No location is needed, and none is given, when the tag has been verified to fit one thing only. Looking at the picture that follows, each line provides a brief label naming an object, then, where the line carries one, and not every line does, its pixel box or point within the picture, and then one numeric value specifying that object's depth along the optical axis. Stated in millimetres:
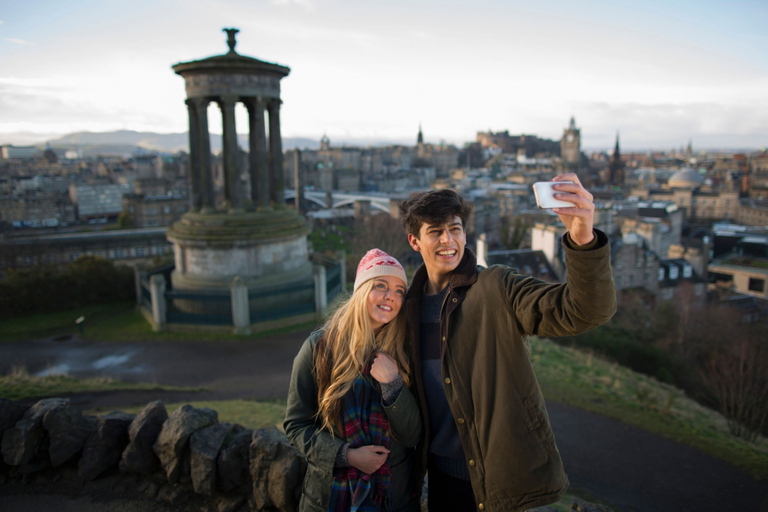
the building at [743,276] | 34444
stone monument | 15383
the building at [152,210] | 55406
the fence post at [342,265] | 18172
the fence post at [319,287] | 15562
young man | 1852
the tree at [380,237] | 32312
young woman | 2445
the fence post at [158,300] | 14367
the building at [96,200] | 69250
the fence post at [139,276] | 16498
